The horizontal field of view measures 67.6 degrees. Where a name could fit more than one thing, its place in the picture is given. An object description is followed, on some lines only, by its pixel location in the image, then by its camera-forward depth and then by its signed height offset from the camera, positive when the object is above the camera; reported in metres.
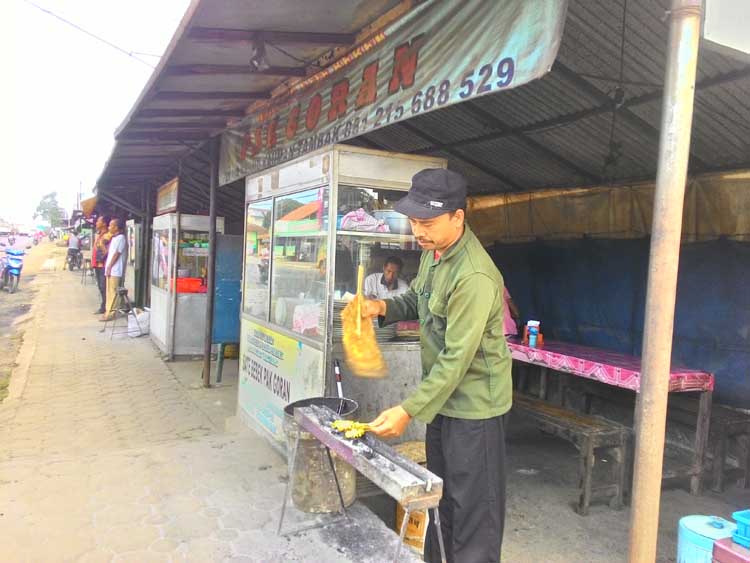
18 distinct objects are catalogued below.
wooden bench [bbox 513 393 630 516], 3.93 -1.24
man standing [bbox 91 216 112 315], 13.45 -0.38
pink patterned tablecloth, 4.12 -0.76
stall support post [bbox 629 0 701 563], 1.75 +0.02
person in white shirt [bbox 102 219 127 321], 11.86 -0.47
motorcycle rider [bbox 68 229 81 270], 29.09 -0.30
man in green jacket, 2.19 -0.44
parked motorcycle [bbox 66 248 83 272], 29.06 -0.83
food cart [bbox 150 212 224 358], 8.50 -0.52
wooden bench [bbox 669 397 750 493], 4.30 -1.24
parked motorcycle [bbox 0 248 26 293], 18.47 -1.00
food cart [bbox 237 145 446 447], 3.88 -0.02
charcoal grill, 2.03 -0.82
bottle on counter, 5.32 -0.64
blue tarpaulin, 4.46 -0.23
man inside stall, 4.07 -0.16
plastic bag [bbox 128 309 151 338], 10.60 -1.51
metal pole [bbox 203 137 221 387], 6.94 -0.14
